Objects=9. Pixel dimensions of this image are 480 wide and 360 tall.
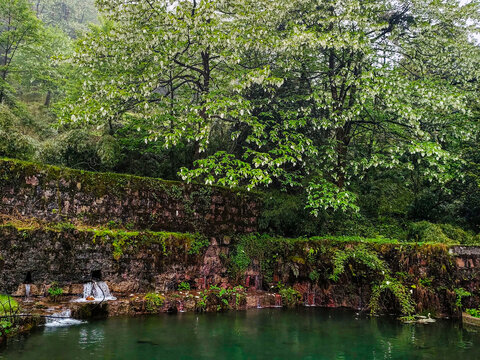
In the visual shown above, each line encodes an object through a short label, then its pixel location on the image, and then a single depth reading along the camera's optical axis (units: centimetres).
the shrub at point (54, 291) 781
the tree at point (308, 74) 974
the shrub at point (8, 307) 591
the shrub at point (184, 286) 971
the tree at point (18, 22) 1911
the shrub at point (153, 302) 817
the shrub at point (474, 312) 784
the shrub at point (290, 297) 990
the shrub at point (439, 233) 1042
